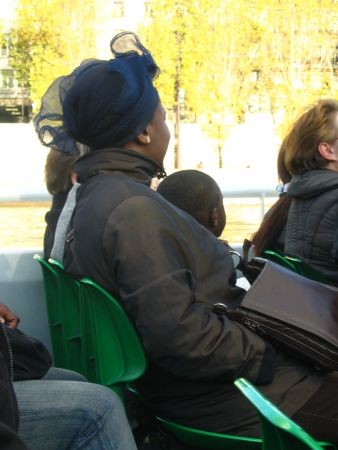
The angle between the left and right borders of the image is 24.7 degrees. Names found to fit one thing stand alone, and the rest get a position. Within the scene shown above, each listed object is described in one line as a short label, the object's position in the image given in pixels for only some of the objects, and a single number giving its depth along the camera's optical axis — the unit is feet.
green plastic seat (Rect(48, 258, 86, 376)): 9.75
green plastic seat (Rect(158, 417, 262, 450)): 7.43
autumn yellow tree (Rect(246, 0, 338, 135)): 118.83
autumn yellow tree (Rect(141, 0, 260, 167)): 120.26
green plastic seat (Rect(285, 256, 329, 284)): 11.87
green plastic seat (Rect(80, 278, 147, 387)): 7.62
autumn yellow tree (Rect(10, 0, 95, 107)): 134.31
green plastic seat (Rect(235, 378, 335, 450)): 3.69
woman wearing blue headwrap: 7.19
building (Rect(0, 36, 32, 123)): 192.24
